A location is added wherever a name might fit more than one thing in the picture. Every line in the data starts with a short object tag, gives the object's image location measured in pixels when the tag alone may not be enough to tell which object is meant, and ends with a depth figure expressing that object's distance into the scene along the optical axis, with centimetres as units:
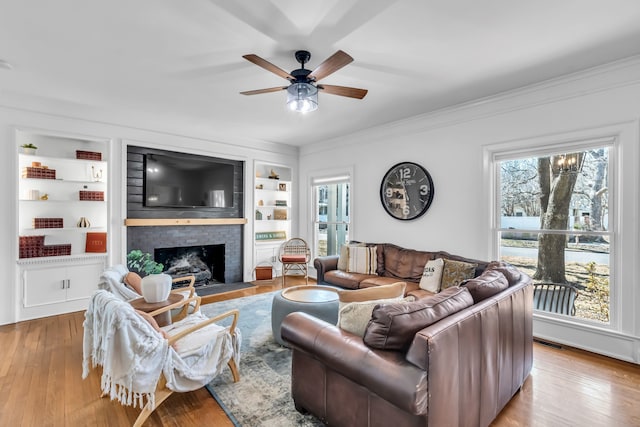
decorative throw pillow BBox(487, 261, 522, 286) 250
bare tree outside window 305
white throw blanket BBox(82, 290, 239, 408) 181
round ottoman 297
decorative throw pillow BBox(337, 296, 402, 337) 178
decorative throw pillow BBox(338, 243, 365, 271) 473
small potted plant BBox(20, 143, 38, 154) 391
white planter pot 268
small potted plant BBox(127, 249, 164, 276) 461
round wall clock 436
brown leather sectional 142
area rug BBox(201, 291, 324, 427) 204
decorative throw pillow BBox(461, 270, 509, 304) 207
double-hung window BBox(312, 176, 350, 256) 576
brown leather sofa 405
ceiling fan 249
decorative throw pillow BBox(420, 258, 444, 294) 368
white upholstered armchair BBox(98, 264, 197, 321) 289
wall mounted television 484
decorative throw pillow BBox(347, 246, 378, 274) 449
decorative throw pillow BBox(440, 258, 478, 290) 349
